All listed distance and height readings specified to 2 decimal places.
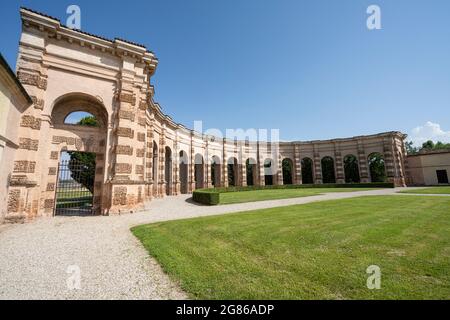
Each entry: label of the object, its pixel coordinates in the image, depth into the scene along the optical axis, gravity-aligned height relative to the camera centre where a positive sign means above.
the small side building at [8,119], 8.29 +3.02
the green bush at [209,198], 15.08 -1.11
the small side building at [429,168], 33.97 +1.81
